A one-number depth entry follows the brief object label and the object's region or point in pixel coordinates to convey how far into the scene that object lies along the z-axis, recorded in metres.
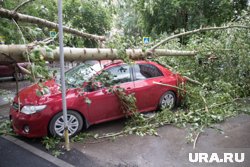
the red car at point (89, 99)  4.36
